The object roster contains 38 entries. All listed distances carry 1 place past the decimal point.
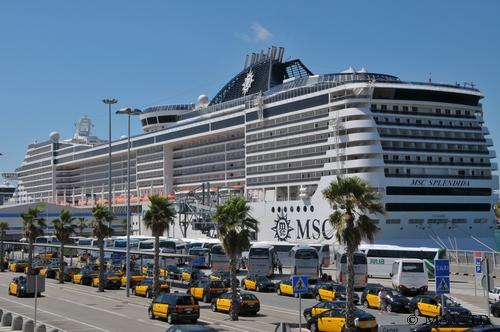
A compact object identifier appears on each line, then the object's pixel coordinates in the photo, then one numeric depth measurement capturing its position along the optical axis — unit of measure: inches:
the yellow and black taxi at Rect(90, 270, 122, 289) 1979.6
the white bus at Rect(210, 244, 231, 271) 2347.4
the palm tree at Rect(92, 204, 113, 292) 1929.1
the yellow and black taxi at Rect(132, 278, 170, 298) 1725.5
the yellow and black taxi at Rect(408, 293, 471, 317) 1252.5
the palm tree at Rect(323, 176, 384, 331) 1035.9
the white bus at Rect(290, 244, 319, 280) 2030.0
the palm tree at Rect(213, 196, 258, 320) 1293.1
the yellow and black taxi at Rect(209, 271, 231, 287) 1891.7
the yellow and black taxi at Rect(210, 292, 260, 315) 1333.8
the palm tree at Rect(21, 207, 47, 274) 2438.5
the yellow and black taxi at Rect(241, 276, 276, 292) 1863.9
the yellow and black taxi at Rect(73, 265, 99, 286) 2122.3
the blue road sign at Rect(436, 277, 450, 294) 900.6
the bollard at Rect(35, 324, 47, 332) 954.1
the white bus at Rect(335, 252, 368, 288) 1855.3
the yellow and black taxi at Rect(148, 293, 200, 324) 1208.8
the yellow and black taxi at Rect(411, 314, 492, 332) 884.0
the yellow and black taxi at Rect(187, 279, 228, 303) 1587.1
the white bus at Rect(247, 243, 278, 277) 2197.3
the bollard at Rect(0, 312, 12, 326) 1134.2
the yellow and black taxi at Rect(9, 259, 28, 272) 2726.4
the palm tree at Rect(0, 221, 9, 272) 2783.0
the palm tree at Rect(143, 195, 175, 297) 1635.1
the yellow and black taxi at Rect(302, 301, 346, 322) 1143.1
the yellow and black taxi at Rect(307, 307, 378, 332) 1013.2
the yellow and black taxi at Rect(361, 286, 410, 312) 1375.5
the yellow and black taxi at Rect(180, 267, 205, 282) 2007.9
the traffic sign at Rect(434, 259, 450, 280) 906.7
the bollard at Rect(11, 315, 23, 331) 1084.5
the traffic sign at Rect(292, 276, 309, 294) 978.5
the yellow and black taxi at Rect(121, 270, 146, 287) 1926.7
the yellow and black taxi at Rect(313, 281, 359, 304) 1501.7
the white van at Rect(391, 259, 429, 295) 1688.0
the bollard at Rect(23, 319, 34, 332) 1001.5
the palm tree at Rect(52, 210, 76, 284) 2244.1
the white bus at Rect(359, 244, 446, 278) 2036.0
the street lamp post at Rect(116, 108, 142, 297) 1703.0
